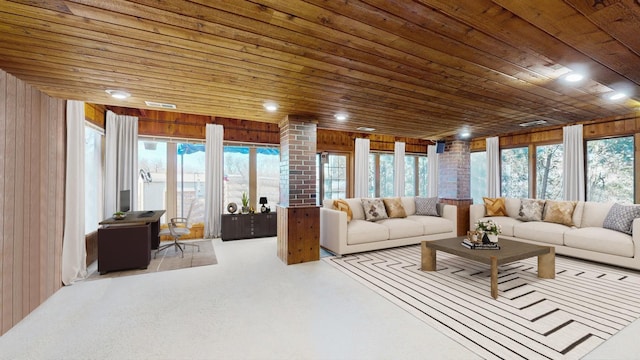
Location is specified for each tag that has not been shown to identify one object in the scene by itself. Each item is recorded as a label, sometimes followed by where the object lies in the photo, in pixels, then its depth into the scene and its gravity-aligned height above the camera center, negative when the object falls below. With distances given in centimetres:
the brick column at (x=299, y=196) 403 -22
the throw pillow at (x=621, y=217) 380 -51
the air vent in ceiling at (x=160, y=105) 348 +101
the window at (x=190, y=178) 573 +9
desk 371 -52
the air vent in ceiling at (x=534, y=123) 473 +104
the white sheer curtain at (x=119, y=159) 464 +41
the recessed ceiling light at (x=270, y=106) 354 +102
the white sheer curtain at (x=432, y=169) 777 +37
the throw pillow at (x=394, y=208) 532 -51
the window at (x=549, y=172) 565 +21
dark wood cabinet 561 -92
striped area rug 204 -118
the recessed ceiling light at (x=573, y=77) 260 +102
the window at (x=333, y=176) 680 +15
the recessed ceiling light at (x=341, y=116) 418 +104
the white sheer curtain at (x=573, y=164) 512 +34
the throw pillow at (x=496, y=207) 551 -51
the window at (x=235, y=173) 611 +21
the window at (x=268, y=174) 638 +19
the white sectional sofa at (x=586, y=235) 359 -79
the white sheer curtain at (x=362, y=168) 689 +34
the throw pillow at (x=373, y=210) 508 -52
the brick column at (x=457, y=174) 650 +19
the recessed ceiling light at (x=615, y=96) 325 +105
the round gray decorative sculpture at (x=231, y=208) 574 -54
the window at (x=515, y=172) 618 +23
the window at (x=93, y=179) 413 +5
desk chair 457 -81
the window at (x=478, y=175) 695 +18
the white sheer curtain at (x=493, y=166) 650 +37
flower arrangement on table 344 -62
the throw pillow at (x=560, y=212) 452 -51
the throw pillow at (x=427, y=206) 560 -50
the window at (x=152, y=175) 545 +15
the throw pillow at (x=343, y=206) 481 -43
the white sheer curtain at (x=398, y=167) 734 +40
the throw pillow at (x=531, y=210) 489 -50
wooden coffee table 290 -82
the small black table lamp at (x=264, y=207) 600 -55
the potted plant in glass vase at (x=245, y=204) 586 -47
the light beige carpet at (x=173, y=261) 366 -119
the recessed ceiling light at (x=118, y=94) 304 +101
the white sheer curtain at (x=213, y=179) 575 +7
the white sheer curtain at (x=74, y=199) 323 -20
